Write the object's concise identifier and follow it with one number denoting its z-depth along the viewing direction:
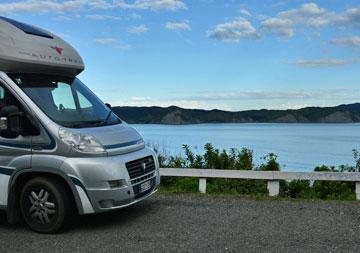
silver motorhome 6.85
